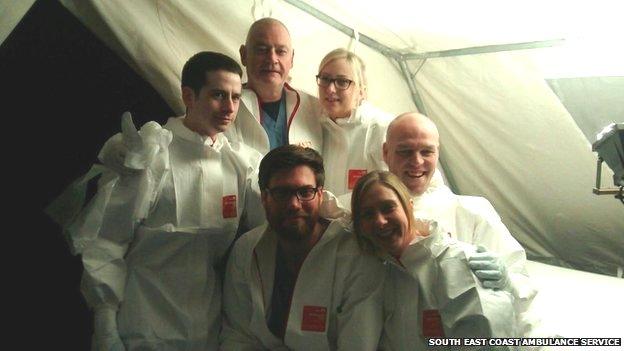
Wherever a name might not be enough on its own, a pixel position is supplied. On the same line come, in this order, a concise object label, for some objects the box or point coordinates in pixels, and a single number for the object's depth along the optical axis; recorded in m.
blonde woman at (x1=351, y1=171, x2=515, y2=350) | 1.21
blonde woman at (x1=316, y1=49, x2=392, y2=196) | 1.82
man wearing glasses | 1.31
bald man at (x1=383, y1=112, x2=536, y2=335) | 1.55
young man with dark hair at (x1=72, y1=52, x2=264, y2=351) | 1.28
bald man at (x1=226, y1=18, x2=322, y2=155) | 1.72
